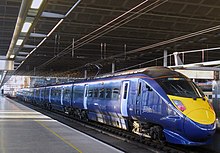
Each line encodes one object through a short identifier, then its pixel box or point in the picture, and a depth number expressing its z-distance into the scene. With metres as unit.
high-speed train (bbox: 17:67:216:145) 9.86
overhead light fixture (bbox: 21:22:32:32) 20.01
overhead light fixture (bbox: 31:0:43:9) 14.74
